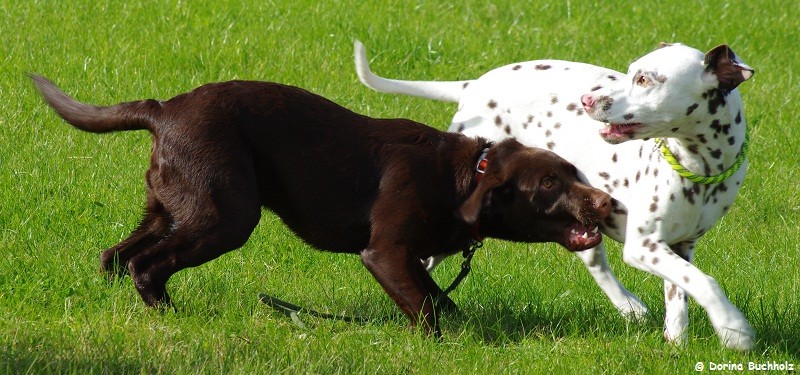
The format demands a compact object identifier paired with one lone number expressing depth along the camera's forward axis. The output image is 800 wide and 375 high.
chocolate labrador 11.09
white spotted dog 10.67
